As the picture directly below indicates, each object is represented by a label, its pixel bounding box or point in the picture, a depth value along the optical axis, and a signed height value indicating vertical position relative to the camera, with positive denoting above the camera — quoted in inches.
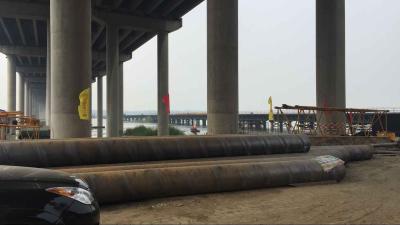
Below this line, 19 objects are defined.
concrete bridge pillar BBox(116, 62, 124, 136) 1927.9 +90.8
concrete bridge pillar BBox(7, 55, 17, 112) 2401.6 +196.9
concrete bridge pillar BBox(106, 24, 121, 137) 1700.3 +144.3
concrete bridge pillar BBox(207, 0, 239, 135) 824.9 +100.0
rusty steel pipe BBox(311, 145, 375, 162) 513.5 -48.2
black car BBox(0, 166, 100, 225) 148.9 -30.0
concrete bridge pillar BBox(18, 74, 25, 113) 3164.9 +187.0
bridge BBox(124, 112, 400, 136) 1270.9 -25.1
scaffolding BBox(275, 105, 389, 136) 987.9 -22.5
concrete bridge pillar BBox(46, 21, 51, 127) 1456.1 +152.9
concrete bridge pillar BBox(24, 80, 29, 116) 3873.5 +242.9
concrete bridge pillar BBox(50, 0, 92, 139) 652.7 +83.3
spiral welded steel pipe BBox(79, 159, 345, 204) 286.4 -47.7
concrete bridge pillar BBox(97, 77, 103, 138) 3243.1 +126.1
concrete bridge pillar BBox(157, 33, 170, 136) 1727.4 +147.7
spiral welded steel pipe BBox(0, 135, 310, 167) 324.8 -29.0
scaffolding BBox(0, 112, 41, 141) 662.5 -16.5
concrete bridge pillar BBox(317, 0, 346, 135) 1107.3 +164.1
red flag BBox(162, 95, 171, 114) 1608.0 +59.5
